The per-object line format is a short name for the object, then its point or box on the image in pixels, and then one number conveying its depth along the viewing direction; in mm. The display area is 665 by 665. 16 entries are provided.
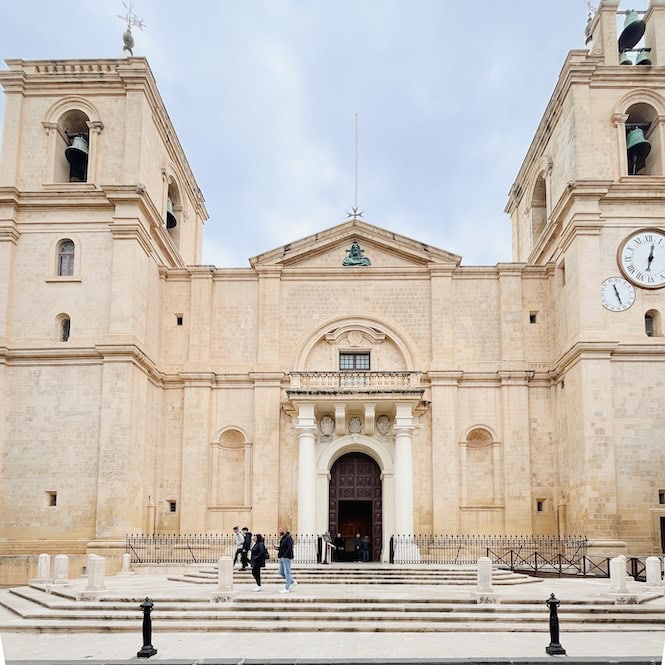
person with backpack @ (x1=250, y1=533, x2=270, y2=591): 20688
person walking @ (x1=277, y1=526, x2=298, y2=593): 20688
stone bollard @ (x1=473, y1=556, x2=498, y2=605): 18812
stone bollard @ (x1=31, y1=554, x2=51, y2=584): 23922
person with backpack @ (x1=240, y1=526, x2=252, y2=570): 23875
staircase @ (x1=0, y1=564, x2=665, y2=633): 17234
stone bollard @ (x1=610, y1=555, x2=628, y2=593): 19484
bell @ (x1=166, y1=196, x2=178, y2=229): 36750
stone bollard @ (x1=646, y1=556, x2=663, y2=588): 22406
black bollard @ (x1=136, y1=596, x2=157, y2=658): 14047
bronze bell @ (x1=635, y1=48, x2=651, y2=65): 31859
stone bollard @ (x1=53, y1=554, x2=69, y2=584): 22922
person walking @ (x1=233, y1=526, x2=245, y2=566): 25936
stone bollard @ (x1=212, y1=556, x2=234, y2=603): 19078
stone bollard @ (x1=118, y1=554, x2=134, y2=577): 26562
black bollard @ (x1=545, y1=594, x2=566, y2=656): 14117
